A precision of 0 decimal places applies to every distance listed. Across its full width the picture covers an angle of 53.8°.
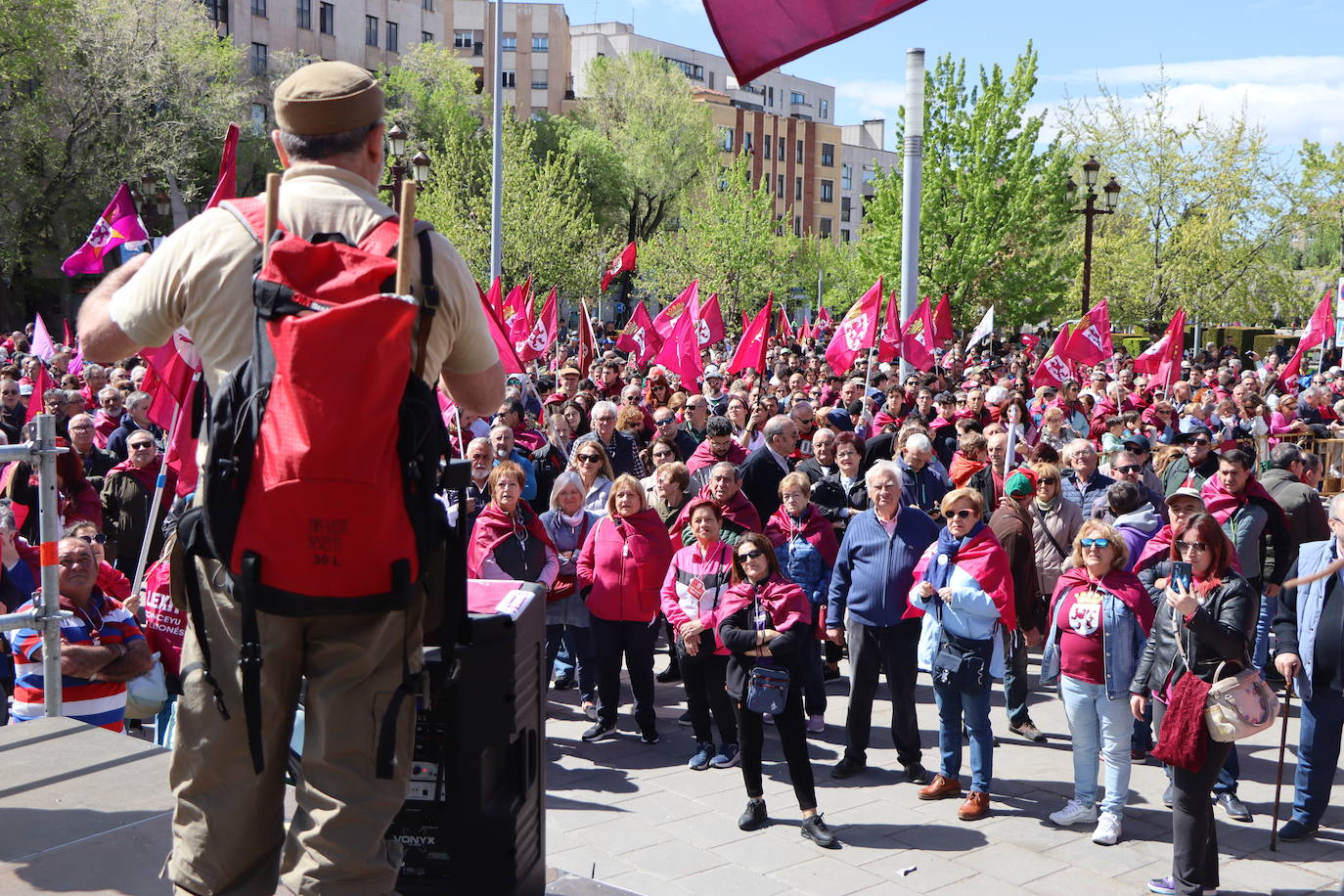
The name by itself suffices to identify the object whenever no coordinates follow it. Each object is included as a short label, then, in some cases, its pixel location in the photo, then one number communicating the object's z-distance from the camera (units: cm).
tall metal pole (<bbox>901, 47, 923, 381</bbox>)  2081
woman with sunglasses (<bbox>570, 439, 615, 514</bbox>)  996
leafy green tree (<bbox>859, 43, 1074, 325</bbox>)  3834
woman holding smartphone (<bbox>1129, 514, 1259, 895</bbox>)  623
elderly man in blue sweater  813
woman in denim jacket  710
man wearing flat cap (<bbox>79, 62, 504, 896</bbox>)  245
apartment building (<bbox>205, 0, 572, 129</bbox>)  6072
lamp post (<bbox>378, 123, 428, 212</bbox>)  1892
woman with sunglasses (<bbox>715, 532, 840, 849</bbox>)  711
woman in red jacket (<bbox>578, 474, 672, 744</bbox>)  888
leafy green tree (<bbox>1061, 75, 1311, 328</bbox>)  4109
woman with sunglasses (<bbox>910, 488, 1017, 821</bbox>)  751
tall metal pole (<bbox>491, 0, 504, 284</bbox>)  2528
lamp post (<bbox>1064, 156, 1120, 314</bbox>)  2675
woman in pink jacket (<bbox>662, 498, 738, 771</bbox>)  784
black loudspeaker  324
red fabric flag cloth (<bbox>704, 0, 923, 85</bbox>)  323
